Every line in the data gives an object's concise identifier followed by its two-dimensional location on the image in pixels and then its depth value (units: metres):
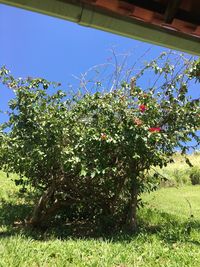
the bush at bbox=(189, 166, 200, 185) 11.06
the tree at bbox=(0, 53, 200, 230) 3.69
